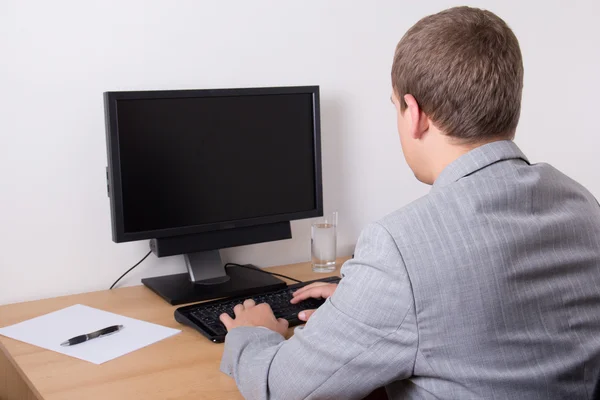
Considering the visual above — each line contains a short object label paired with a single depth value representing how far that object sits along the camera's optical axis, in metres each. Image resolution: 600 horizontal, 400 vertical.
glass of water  2.01
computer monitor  1.67
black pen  1.46
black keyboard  1.50
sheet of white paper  1.43
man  1.03
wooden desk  1.25
